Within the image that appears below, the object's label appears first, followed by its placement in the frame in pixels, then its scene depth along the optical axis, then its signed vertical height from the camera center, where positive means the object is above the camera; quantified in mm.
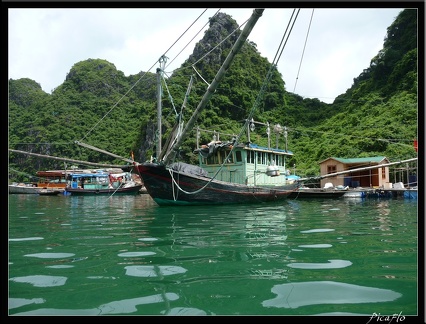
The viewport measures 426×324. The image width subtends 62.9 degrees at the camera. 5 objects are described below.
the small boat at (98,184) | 34250 -1171
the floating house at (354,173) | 24625 -31
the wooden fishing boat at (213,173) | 12977 -77
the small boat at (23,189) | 37812 -1687
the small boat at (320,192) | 21344 -1277
